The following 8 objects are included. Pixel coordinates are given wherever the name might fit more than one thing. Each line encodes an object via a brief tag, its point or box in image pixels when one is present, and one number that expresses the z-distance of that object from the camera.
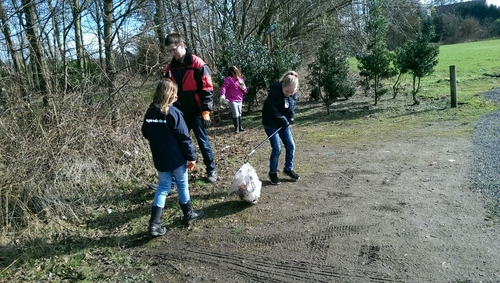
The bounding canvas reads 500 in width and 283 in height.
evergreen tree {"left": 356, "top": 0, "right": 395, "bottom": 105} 11.14
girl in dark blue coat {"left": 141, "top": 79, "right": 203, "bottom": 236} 3.97
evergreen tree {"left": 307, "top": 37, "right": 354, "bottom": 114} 11.24
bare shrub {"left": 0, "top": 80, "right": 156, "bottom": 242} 4.47
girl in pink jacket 10.02
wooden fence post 10.43
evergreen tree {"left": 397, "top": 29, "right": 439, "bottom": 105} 10.64
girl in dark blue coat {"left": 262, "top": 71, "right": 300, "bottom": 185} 4.98
